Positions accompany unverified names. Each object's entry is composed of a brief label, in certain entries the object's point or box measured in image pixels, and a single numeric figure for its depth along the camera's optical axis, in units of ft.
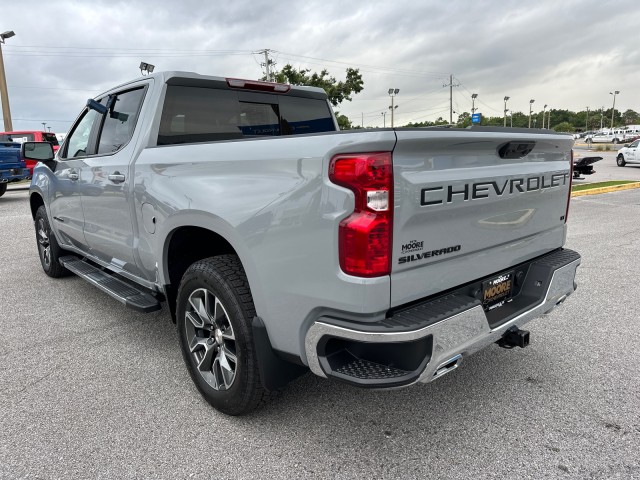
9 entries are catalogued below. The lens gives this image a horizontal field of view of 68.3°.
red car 55.67
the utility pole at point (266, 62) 139.33
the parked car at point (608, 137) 213.89
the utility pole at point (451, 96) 205.28
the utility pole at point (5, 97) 72.38
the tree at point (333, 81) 102.89
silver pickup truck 6.27
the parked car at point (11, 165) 41.57
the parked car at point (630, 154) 76.61
